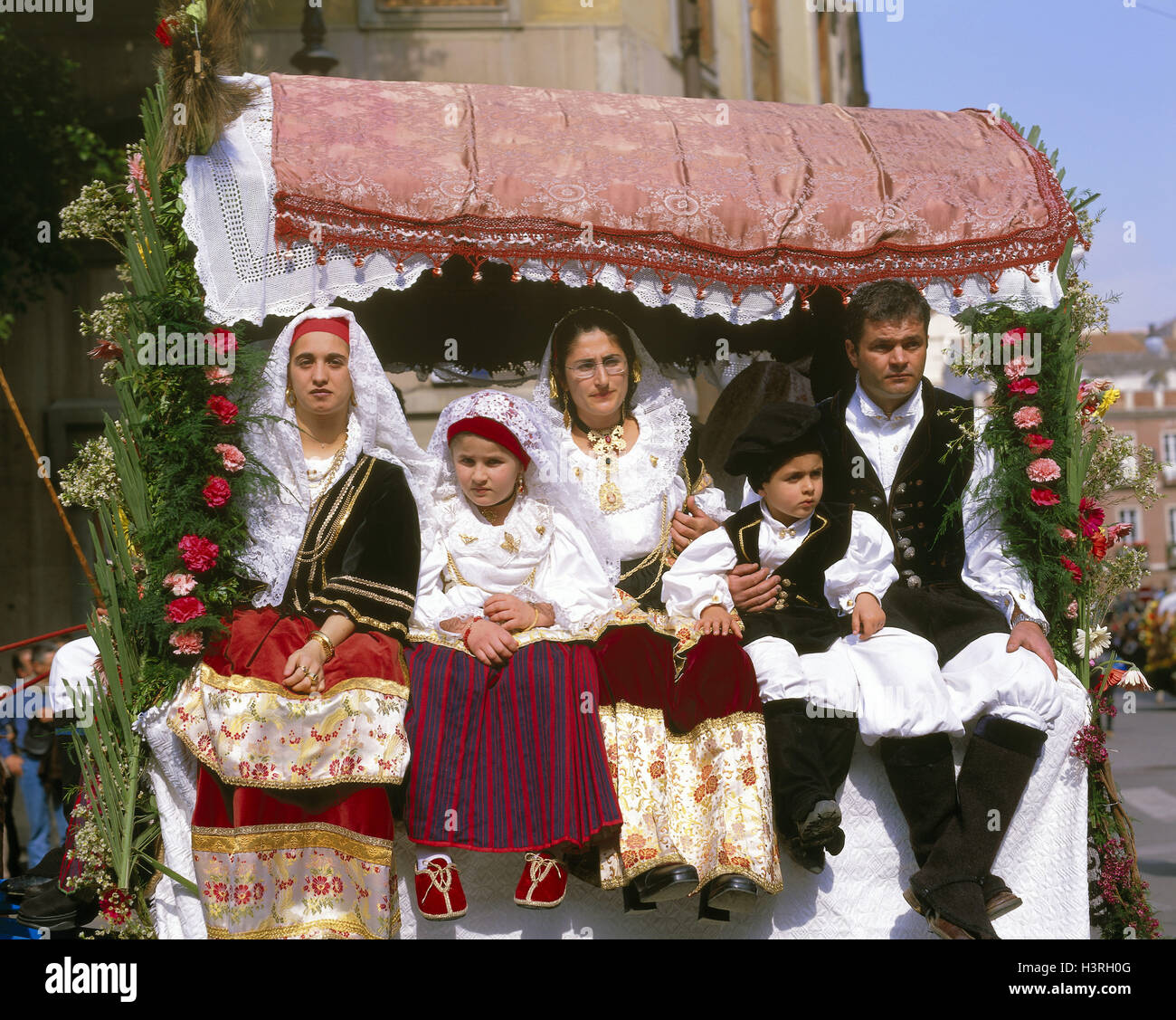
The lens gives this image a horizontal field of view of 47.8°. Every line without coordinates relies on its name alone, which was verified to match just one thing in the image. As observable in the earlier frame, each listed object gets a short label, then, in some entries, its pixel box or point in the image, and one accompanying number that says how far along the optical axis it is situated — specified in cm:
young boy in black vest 478
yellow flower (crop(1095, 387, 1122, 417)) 543
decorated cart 467
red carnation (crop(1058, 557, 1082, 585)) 515
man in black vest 481
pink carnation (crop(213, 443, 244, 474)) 471
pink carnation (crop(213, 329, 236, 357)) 473
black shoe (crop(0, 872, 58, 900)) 507
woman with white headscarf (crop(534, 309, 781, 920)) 456
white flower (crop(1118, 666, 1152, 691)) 518
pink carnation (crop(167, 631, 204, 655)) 455
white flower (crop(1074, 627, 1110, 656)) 522
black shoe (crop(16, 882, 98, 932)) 496
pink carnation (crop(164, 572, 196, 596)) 456
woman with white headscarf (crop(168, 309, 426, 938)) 442
